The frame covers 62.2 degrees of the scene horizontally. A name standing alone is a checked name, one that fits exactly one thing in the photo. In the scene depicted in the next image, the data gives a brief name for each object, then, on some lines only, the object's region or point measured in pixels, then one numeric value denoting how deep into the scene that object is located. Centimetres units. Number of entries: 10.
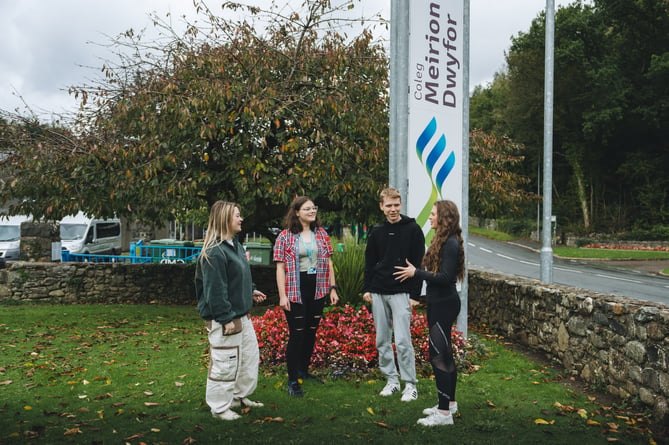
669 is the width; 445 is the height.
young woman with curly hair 440
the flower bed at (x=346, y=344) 613
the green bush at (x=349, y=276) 801
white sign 694
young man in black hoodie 512
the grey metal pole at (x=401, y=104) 691
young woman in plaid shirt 526
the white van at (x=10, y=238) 2022
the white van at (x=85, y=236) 2320
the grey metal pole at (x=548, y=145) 1041
